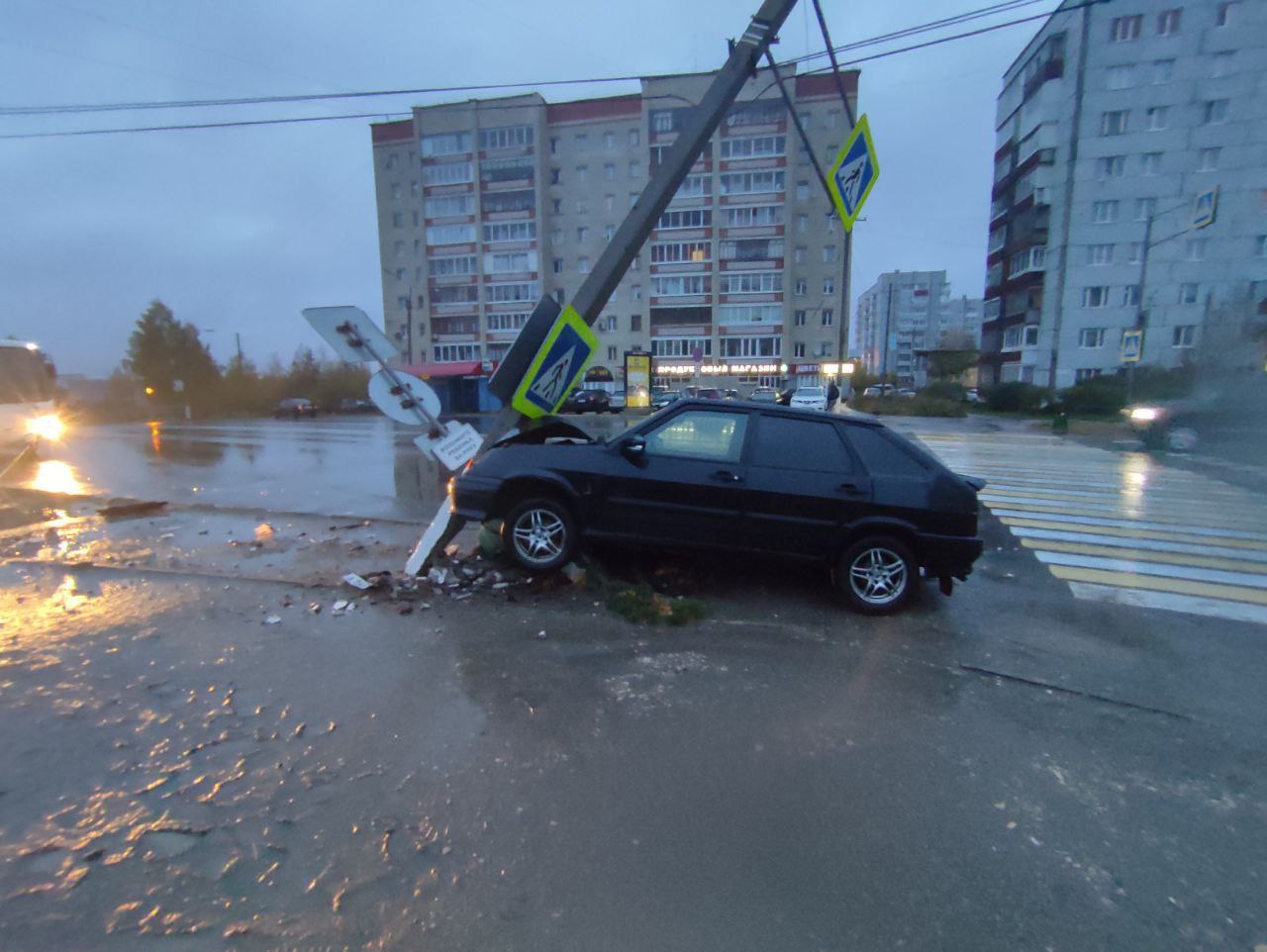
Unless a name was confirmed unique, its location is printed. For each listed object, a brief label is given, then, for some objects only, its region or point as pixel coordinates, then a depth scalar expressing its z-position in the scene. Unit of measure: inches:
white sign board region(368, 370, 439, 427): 234.4
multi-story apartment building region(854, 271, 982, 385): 4874.5
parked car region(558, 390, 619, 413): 1461.6
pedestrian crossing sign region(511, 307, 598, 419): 251.9
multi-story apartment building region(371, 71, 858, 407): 2381.9
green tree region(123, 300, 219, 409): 1967.3
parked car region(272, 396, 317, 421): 1723.7
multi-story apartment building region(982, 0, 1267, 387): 1713.8
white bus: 519.5
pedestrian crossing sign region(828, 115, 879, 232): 381.7
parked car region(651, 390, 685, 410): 1595.0
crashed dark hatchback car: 207.2
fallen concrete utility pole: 270.3
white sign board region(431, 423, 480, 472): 238.8
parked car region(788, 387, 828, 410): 1282.1
